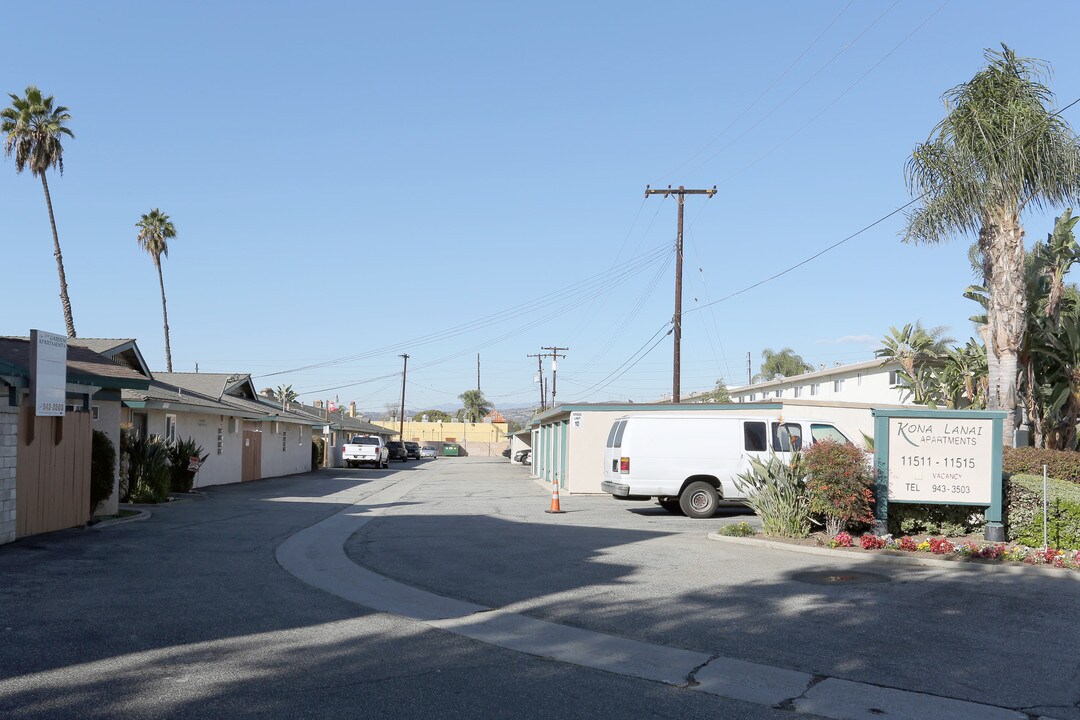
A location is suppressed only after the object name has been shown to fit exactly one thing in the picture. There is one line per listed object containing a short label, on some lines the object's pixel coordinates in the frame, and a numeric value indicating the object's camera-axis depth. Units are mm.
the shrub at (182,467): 25844
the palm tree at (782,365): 80438
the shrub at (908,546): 13133
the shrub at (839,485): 14273
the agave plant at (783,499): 14781
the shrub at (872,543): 13492
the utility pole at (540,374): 84000
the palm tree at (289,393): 88312
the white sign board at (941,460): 14312
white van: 19875
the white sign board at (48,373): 13266
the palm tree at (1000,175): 18594
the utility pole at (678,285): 32062
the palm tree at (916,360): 32156
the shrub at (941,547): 12867
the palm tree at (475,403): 142875
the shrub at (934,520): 14969
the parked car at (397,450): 70062
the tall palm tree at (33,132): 36359
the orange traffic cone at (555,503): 21391
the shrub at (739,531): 15266
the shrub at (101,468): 16797
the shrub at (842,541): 13828
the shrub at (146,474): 22062
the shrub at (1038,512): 13398
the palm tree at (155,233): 52656
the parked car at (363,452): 52031
